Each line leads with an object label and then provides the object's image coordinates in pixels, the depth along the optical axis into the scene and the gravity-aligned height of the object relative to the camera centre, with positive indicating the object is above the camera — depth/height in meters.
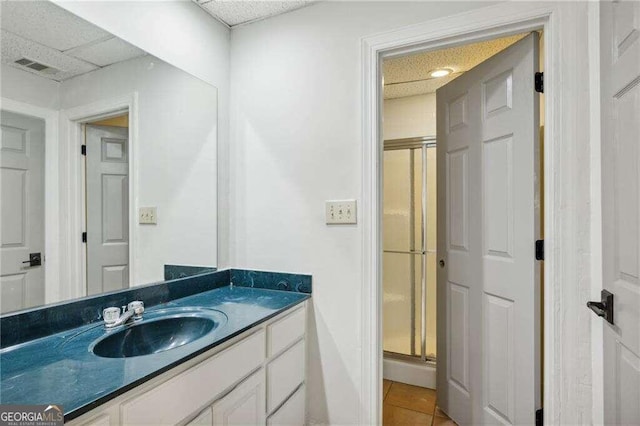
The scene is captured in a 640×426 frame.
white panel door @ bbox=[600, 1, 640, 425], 0.93 +0.03
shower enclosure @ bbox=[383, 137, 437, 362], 2.58 -0.31
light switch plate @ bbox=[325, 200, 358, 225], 1.62 +0.01
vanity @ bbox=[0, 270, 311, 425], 0.79 -0.44
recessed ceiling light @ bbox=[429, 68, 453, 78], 2.35 +1.06
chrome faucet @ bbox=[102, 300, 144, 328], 1.19 -0.39
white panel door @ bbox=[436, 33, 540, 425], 1.46 -0.15
